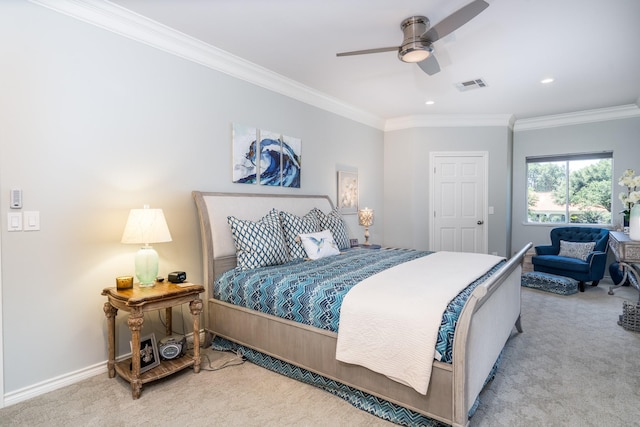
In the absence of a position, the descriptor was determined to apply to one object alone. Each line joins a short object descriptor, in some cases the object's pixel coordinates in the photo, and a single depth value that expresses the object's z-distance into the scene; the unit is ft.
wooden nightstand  7.07
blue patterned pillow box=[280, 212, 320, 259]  10.77
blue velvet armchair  15.23
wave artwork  11.27
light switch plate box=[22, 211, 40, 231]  7.07
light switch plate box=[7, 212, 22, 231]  6.89
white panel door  18.49
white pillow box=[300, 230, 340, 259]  10.87
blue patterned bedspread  6.66
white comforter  5.62
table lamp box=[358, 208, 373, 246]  16.11
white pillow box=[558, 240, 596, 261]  15.89
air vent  13.10
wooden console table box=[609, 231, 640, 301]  9.43
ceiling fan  7.57
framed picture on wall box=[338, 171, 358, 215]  15.84
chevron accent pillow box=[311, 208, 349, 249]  12.82
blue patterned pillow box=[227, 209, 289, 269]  9.54
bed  5.48
